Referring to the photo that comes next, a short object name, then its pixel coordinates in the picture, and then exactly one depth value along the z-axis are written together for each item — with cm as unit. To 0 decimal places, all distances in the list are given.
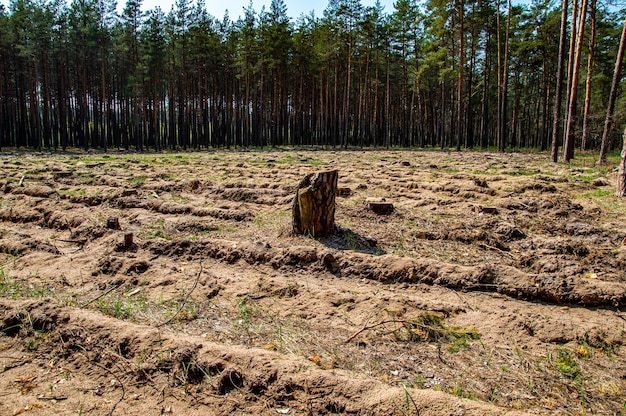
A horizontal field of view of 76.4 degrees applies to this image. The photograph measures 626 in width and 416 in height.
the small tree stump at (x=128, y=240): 567
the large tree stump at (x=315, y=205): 590
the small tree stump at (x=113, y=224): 650
